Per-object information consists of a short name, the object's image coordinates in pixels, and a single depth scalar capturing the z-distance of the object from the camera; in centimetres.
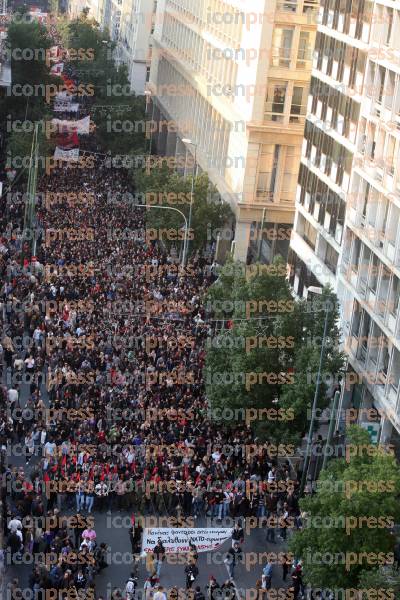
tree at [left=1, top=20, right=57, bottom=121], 9819
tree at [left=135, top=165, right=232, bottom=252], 7225
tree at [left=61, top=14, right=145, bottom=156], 9738
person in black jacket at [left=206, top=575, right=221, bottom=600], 3434
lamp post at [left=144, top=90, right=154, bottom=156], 11431
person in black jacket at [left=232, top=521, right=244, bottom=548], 3753
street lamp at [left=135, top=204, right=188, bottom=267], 7062
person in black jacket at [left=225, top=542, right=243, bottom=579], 3660
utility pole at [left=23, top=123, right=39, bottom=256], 6969
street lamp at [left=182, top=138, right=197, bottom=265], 6994
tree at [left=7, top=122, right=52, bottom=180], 8250
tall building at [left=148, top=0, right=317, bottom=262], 7131
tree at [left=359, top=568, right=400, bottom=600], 3041
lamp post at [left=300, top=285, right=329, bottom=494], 4209
